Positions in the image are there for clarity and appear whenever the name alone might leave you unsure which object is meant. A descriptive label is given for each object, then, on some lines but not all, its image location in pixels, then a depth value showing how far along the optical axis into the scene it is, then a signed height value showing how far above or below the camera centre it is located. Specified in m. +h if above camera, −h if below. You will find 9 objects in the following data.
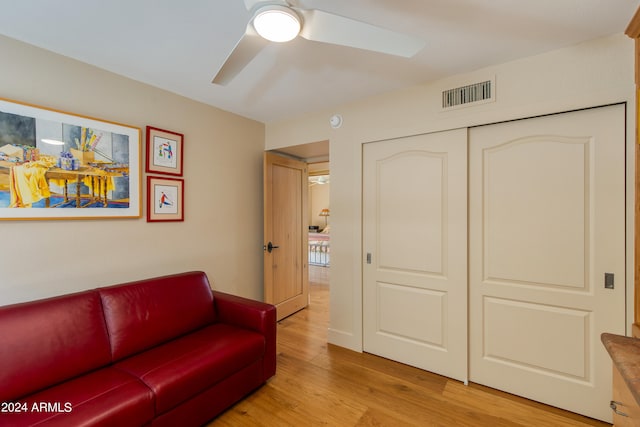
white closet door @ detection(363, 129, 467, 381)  2.24 -0.33
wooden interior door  3.28 -0.27
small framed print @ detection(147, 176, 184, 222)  2.41 +0.13
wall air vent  2.10 +0.92
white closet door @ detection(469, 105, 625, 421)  1.76 -0.29
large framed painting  1.74 +0.33
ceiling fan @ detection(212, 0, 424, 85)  1.13 +0.80
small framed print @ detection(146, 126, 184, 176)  2.39 +0.55
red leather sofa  1.38 -0.91
